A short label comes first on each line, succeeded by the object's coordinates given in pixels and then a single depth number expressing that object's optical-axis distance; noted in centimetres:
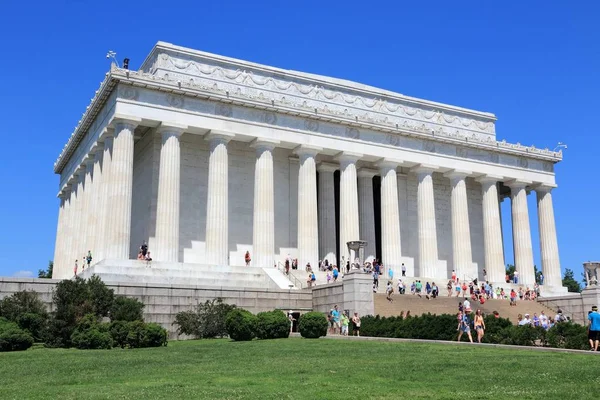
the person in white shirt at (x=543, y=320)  3449
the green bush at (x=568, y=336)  2462
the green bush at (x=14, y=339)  2577
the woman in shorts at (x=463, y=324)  2770
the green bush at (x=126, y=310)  3024
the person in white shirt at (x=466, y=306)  3277
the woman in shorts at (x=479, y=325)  2727
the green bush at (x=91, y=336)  2616
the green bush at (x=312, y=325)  2908
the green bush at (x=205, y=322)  3241
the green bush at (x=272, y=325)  2900
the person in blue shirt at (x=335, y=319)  3403
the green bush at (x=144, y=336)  2630
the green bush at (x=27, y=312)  2897
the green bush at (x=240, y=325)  2836
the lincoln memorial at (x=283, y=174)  4725
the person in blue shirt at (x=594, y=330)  2267
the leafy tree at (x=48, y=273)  8090
